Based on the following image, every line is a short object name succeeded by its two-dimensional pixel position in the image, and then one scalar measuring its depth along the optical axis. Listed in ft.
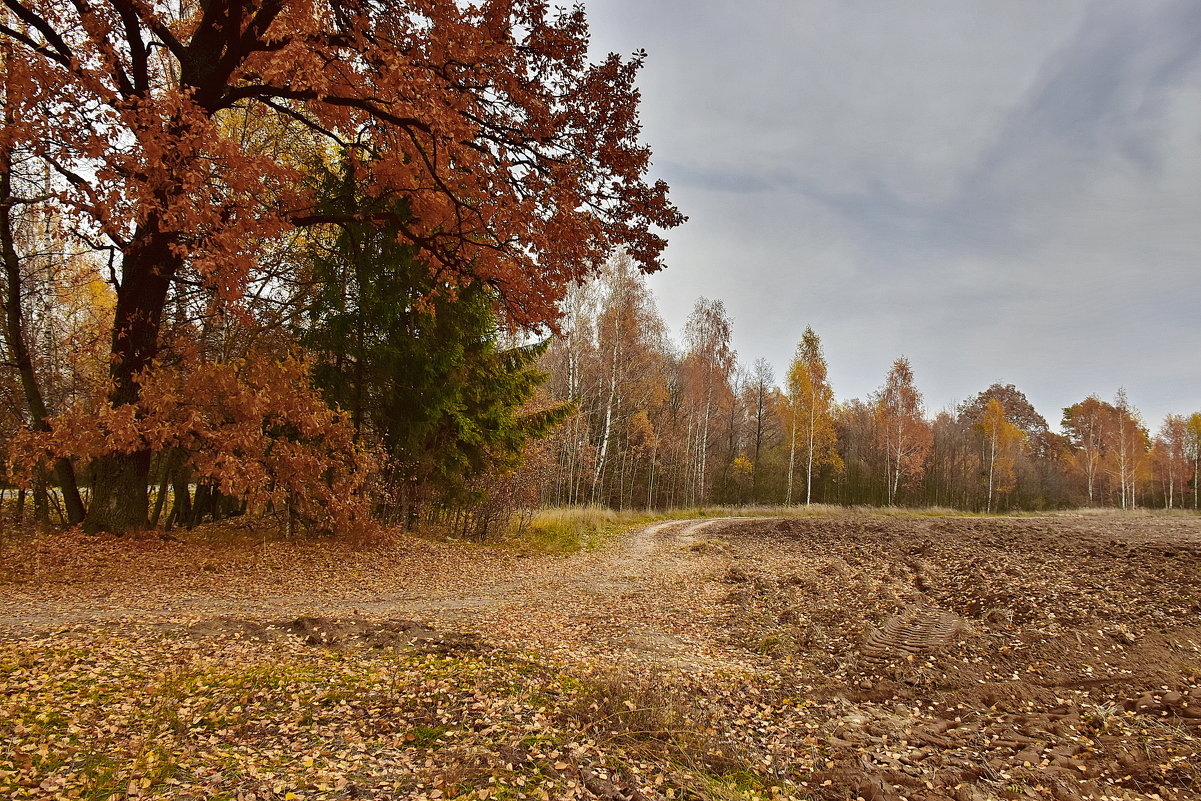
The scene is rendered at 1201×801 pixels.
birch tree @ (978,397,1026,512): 136.15
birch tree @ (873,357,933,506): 122.52
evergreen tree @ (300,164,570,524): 37.70
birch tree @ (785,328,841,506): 105.70
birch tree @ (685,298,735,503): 110.01
